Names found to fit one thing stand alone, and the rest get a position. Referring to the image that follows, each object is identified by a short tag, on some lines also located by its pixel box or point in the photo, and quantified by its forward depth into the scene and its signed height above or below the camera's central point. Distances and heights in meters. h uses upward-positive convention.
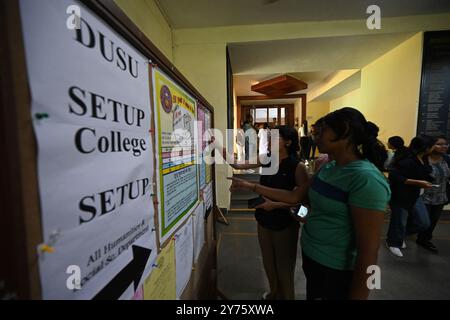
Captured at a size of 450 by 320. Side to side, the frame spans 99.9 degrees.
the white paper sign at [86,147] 0.28 +0.00
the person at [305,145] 5.77 -0.07
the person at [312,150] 5.91 -0.25
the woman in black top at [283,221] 1.26 -0.54
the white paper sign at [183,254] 0.78 -0.50
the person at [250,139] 4.77 +0.12
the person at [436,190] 2.06 -0.57
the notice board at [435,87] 2.70 +0.79
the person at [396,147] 2.15 -0.07
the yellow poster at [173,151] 0.64 -0.03
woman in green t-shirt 0.72 -0.28
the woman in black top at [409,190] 2.00 -0.53
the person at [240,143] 4.97 +0.02
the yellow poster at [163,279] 0.58 -0.44
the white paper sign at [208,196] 1.29 -0.37
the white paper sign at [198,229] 1.02 -0.49
